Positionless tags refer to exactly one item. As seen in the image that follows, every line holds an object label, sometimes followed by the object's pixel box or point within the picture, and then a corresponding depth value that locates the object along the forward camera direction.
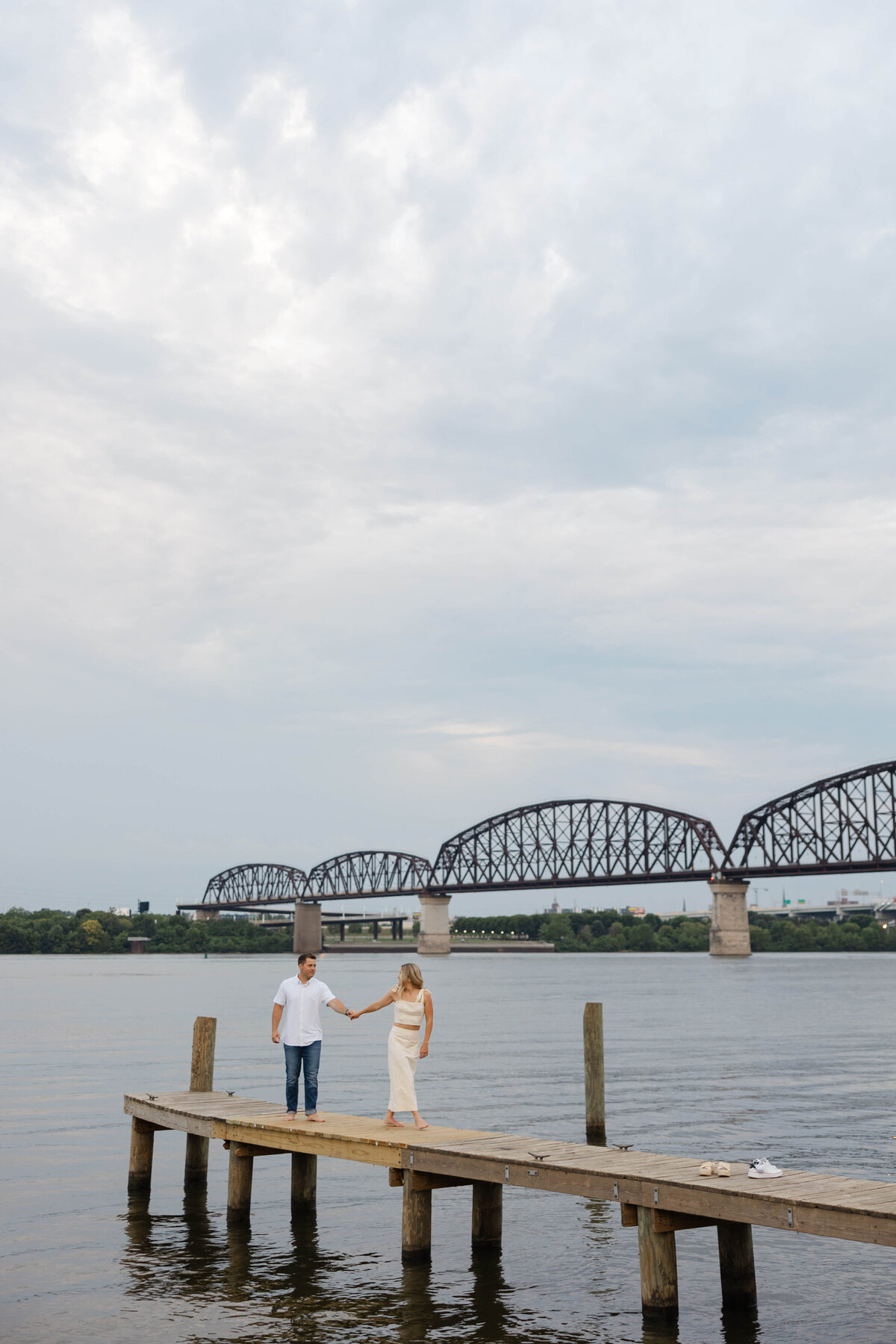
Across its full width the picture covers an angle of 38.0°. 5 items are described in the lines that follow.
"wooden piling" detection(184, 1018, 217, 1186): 21.47
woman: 16.38
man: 17.84
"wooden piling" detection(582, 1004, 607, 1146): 25.16
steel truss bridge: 184.38
